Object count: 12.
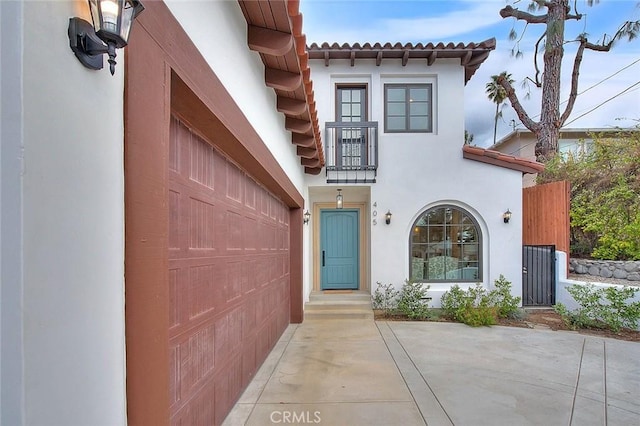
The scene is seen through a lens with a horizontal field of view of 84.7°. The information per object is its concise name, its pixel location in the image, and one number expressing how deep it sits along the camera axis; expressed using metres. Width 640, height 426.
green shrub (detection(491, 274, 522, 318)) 7.71
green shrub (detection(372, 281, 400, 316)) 8.18
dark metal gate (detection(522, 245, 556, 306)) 8.39
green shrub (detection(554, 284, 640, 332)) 6.55
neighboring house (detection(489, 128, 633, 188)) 17.61
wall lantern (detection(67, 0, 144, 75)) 1.15
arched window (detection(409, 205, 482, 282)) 8.46
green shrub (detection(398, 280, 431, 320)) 7.69
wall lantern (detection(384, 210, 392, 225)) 8.36
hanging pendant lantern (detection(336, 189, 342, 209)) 8.69
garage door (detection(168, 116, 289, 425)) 2.36
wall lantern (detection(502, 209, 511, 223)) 8.29
